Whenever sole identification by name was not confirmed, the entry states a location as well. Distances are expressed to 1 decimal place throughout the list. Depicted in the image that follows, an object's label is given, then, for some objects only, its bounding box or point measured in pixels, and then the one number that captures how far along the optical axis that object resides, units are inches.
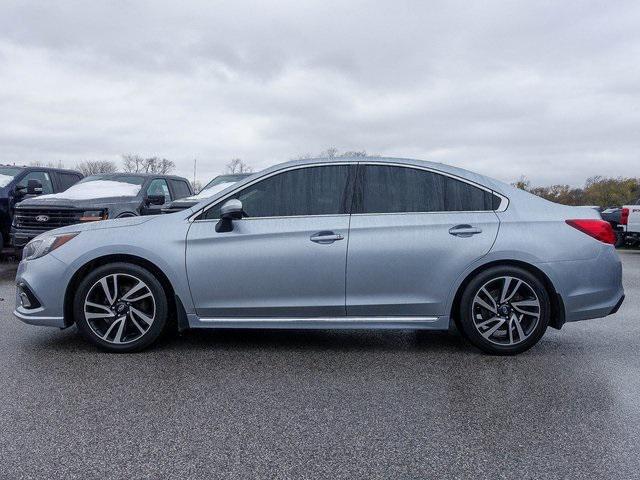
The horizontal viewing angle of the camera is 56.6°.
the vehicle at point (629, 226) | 721.0
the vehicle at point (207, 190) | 444.8
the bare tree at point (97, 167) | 3724.2
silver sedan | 189.2
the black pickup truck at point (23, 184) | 473.1
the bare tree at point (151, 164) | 4170.8
